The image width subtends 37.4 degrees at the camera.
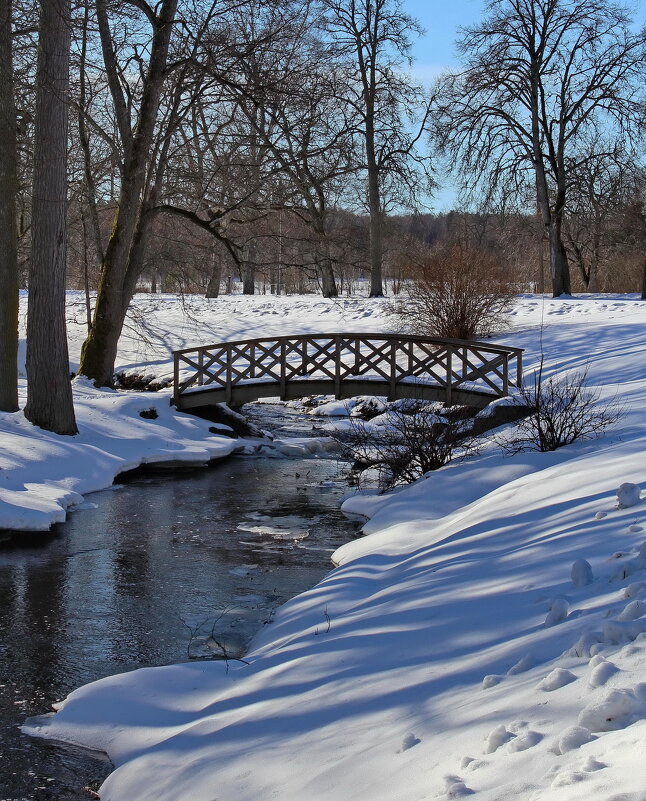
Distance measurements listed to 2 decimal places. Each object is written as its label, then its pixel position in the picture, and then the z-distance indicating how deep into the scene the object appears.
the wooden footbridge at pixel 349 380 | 19.77
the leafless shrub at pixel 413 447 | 13.84
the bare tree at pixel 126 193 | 18.94
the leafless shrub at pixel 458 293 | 24.34
